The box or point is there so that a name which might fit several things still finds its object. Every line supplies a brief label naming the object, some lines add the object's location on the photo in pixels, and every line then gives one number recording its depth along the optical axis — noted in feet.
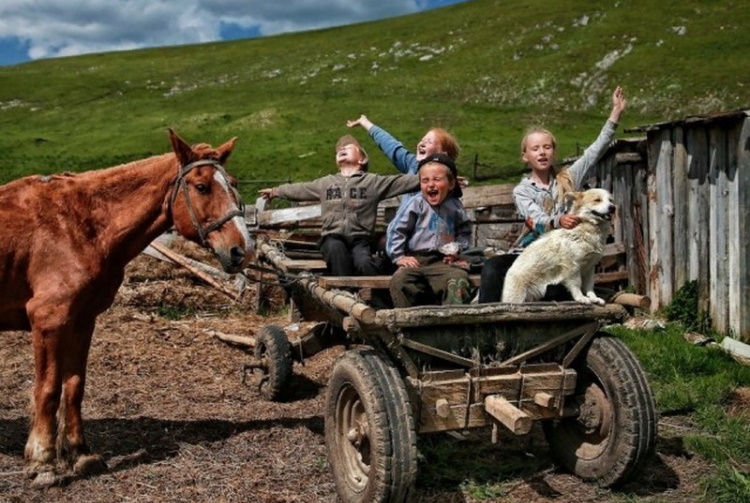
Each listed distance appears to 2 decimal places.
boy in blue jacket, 16.24
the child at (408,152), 20.81
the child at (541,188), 16.52
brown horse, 15.61
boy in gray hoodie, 19.99
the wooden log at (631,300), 14.42
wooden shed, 26.02
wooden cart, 12.67
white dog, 15.65
